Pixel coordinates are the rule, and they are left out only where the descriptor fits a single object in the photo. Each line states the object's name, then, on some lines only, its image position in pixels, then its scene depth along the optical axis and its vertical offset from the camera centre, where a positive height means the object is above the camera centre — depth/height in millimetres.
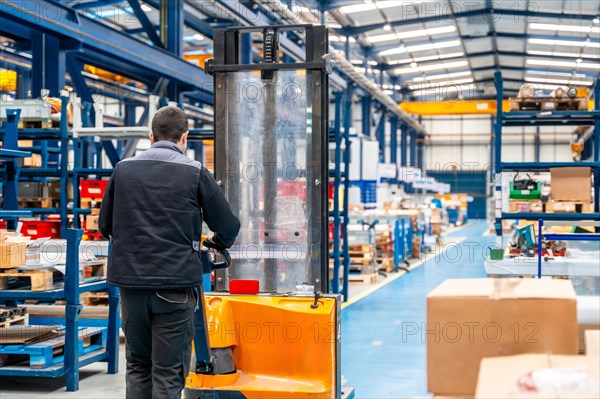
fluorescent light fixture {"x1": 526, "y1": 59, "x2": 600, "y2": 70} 25052 +5090
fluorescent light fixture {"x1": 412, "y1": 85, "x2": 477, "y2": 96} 33788 +5531
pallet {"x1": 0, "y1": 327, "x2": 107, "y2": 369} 5508 -1188
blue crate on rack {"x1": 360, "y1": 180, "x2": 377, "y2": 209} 17036 +161
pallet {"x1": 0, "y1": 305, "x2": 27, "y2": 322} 5677 -903
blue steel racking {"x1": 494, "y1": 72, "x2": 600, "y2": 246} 7551 +436
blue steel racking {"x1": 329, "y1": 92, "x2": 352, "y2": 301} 9586 +130
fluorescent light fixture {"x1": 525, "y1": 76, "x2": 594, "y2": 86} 29350 +5114
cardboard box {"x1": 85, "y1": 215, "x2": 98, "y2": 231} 8536 -246
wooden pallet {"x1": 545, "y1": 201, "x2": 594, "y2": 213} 7586 -48
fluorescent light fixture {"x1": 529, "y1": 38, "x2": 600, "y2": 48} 21855 +5077
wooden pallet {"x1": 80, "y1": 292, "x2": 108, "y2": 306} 7855 -1087
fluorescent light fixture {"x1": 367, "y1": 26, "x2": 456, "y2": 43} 22156 +5328
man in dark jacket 3330 -242
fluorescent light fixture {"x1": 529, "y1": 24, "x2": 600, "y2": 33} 19938 +5032
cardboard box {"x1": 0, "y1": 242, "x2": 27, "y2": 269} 5312 -393
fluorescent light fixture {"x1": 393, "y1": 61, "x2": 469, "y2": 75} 28203 +5474
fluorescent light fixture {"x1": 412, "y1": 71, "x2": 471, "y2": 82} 30516 +5544
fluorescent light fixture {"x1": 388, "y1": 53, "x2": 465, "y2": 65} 26625 +5484
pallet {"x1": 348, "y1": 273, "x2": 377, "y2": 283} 13047 -1388
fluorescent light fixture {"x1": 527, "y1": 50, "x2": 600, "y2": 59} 23591 +5250
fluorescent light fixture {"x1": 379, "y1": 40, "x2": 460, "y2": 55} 24000 +5367
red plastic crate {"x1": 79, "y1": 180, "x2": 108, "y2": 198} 8477 +177
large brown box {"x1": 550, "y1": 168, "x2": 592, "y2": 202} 7484 +200
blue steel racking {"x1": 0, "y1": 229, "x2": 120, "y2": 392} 5402 -806
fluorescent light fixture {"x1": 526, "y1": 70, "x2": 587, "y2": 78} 27781 +5143
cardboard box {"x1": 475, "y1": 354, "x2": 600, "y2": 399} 2016 -514
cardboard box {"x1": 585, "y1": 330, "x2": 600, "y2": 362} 2277 -460
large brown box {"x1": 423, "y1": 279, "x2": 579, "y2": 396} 2311 -423
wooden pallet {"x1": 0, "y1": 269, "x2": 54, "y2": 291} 5473 -581
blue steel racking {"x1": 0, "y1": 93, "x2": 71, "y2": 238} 8195 +477
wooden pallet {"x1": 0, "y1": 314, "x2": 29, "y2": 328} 5660 -975
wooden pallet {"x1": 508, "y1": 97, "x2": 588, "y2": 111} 7664 +1084
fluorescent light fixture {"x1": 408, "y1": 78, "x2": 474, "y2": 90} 32078 +5535
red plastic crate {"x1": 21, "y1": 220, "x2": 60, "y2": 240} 8844 -330
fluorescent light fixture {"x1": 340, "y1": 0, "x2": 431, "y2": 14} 17506 +5118
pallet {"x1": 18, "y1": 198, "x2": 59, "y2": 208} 8914 -4
